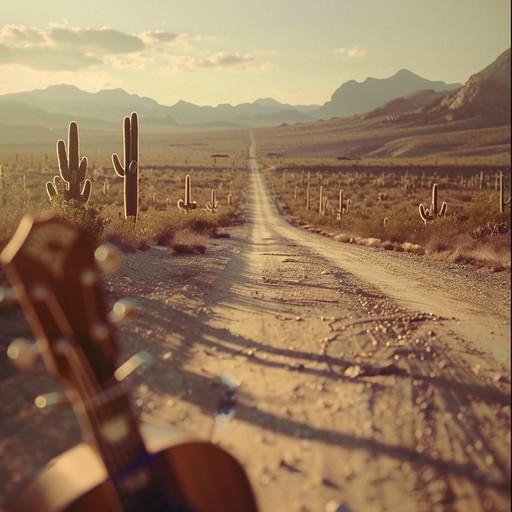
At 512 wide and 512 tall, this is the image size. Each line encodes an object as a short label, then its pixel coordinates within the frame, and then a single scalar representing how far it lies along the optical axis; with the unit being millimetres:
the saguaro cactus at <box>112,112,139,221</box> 17422
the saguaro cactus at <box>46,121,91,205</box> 14328
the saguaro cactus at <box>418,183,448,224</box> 22062
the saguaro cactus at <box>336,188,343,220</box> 32056
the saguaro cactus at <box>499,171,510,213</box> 18541
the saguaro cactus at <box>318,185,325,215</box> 35916
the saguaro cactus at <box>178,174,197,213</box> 26539
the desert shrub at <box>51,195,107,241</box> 11359
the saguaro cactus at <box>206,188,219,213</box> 32209
